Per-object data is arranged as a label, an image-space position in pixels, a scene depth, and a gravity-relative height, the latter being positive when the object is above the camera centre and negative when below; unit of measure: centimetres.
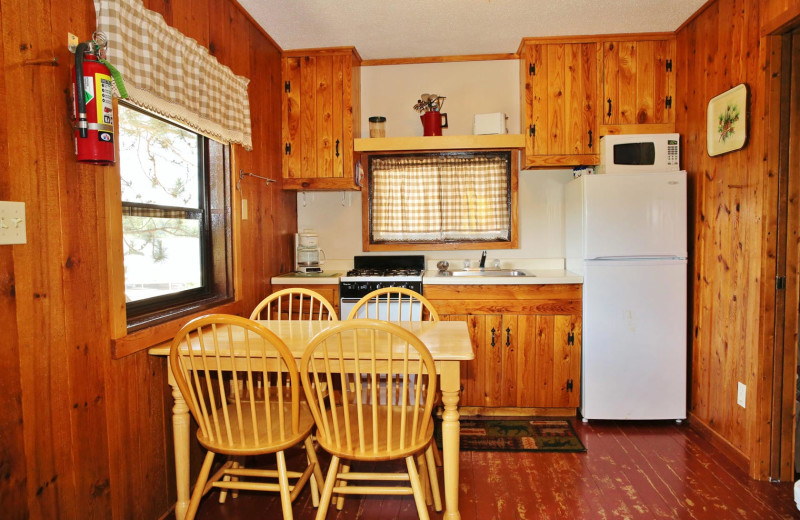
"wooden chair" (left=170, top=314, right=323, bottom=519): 162 -65
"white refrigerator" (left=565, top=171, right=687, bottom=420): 288 -37
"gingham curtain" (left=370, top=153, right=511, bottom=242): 362 +28
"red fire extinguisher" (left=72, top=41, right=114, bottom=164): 145 +41
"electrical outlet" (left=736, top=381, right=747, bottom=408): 241 -82
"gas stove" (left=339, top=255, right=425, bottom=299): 311 -29
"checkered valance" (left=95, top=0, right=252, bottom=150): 167 +68
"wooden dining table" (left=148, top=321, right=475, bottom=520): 173 -58
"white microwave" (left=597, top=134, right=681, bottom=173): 298 +49
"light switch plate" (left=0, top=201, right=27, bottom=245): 127 +5
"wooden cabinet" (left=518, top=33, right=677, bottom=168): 312 +91
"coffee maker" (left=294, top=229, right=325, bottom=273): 352 -11
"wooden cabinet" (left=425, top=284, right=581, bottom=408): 304 -68
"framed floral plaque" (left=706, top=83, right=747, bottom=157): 238 +57
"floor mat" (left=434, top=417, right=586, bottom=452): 265 -116
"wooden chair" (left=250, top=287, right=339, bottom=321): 315 -47
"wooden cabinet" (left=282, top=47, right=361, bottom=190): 332 +82
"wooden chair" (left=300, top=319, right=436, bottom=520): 155 -62
